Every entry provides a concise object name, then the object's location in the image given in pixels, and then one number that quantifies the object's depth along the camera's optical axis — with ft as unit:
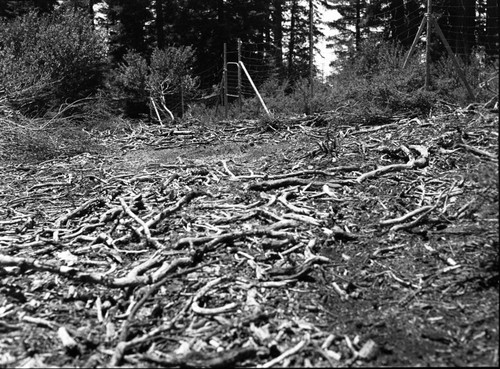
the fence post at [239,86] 40.27
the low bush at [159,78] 47.26
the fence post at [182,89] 48.36
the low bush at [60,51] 42.45
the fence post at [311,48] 35.77
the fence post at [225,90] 41.60
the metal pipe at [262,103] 28.96
